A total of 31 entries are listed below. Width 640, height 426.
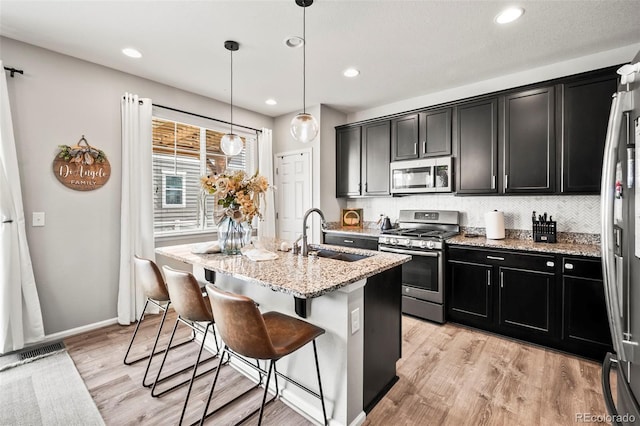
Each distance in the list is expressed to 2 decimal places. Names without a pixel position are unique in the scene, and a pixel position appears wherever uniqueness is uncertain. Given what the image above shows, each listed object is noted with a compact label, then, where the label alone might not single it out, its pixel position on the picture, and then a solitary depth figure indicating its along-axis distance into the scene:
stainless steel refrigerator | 0.95
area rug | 1.80
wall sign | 2.86
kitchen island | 1.64
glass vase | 2.36
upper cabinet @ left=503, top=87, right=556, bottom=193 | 2.87
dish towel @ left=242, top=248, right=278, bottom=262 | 2.10
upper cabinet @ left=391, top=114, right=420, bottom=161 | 3.80
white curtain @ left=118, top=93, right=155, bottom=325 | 3.19
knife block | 2.94
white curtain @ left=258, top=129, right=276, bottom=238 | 4.69
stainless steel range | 3.21
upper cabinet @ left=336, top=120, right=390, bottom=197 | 4.15
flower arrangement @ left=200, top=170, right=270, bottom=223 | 2.22
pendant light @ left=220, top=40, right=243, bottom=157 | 3.02
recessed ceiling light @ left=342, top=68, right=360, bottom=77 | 3.23
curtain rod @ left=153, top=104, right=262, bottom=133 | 3.62
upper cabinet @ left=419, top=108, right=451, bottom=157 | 3.53
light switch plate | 2.73
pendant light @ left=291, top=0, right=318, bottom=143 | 2.35
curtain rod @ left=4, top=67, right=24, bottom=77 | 2.57
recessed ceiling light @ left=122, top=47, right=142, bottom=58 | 2.77
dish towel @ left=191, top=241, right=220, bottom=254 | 2.37
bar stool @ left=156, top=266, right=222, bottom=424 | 1.81
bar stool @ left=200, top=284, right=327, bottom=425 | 1.38
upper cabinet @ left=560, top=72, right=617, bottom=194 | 2.59
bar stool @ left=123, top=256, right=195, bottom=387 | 2.19
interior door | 4.56
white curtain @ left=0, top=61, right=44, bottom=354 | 2.49
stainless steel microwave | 3.55
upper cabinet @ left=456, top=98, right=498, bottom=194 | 3.20
